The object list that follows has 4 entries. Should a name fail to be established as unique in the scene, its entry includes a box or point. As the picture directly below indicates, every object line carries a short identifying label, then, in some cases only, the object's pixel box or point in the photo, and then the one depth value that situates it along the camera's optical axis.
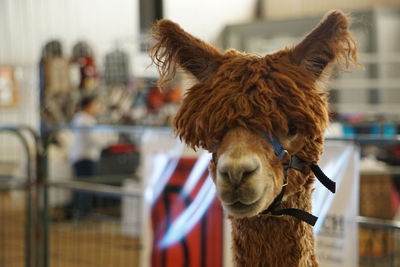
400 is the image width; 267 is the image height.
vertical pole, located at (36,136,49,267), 4.04
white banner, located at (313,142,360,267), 2.59
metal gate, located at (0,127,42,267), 4.15
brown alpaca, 1.47
